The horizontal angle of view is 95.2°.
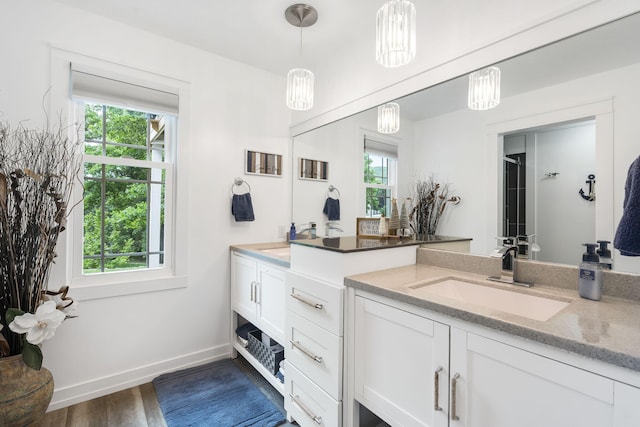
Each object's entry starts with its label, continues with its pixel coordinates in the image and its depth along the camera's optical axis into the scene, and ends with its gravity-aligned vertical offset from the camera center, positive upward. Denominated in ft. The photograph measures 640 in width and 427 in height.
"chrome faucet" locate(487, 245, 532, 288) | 4.24 -0.72
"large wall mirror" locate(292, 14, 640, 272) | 3.50 +1.08
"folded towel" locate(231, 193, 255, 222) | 7.83 +0.14
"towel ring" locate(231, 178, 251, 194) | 8.04 +0.84
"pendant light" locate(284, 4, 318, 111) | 6.08 +2.82
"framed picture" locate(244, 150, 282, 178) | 8.27 +1.46
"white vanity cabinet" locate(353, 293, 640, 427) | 2.29 -1.59
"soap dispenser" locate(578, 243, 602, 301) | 3.34 -0.69
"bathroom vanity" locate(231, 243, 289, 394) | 5.97 -1.81
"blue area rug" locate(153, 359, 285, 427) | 5.52 -3.90
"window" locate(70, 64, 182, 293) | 6.31 +0.74
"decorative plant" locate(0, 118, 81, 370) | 4.38 -0.46
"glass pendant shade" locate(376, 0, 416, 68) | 4.06 +2.63
